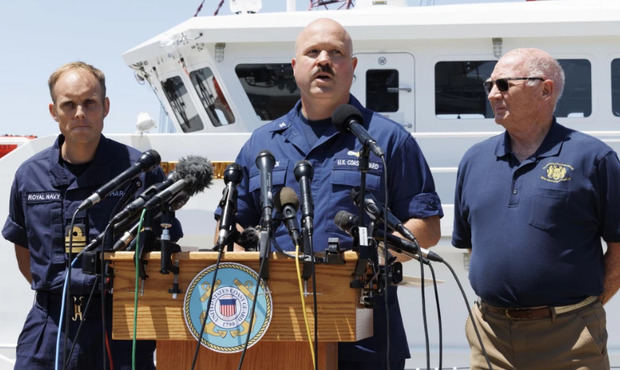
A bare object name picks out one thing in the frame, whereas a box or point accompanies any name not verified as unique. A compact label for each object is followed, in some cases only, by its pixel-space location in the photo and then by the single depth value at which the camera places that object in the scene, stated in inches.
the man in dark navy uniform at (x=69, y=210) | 115.3
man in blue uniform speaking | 109.0
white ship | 249.0
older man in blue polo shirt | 112.0
